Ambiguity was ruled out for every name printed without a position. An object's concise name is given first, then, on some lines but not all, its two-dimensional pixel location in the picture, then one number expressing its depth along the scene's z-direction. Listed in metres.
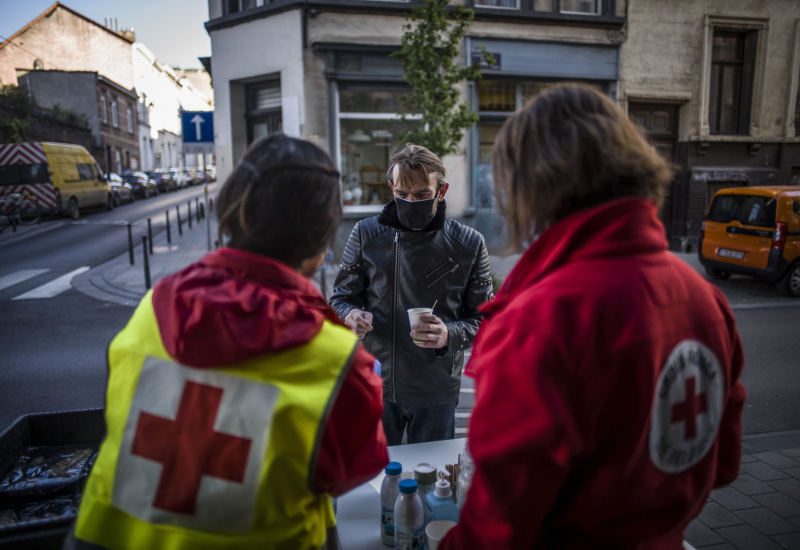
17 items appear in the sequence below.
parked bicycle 17.93
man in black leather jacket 2.80
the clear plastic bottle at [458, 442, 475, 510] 1.94
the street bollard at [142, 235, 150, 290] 9.73
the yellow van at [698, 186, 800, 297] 9.67
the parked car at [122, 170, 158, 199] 30.20
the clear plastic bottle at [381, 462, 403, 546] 1.94
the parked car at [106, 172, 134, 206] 26.03
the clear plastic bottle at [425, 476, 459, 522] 1.92
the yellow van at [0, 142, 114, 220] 18.86
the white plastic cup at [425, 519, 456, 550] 1.72
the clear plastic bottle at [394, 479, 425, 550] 1.82
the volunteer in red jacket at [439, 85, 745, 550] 1.11
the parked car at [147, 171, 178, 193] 34.75
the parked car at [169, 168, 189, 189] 38.59
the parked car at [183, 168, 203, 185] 42.92
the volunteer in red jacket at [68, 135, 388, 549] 1.16
